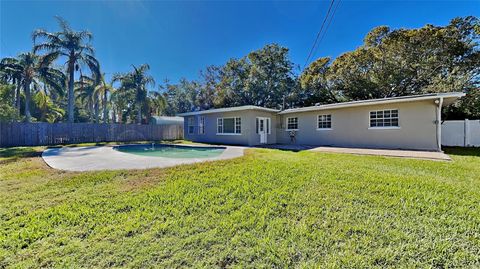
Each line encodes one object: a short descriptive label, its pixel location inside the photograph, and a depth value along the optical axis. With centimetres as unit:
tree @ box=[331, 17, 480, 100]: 1393
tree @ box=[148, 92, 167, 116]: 2338
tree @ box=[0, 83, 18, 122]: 1771
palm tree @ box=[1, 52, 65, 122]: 1689
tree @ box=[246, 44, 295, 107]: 2252
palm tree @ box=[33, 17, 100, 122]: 1555
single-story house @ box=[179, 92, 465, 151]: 922
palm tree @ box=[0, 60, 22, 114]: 1702
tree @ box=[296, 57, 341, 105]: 1933
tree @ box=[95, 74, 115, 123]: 2297
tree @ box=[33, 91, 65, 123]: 2189
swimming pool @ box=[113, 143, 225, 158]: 1117
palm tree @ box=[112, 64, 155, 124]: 2042
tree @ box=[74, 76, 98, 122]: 2321
